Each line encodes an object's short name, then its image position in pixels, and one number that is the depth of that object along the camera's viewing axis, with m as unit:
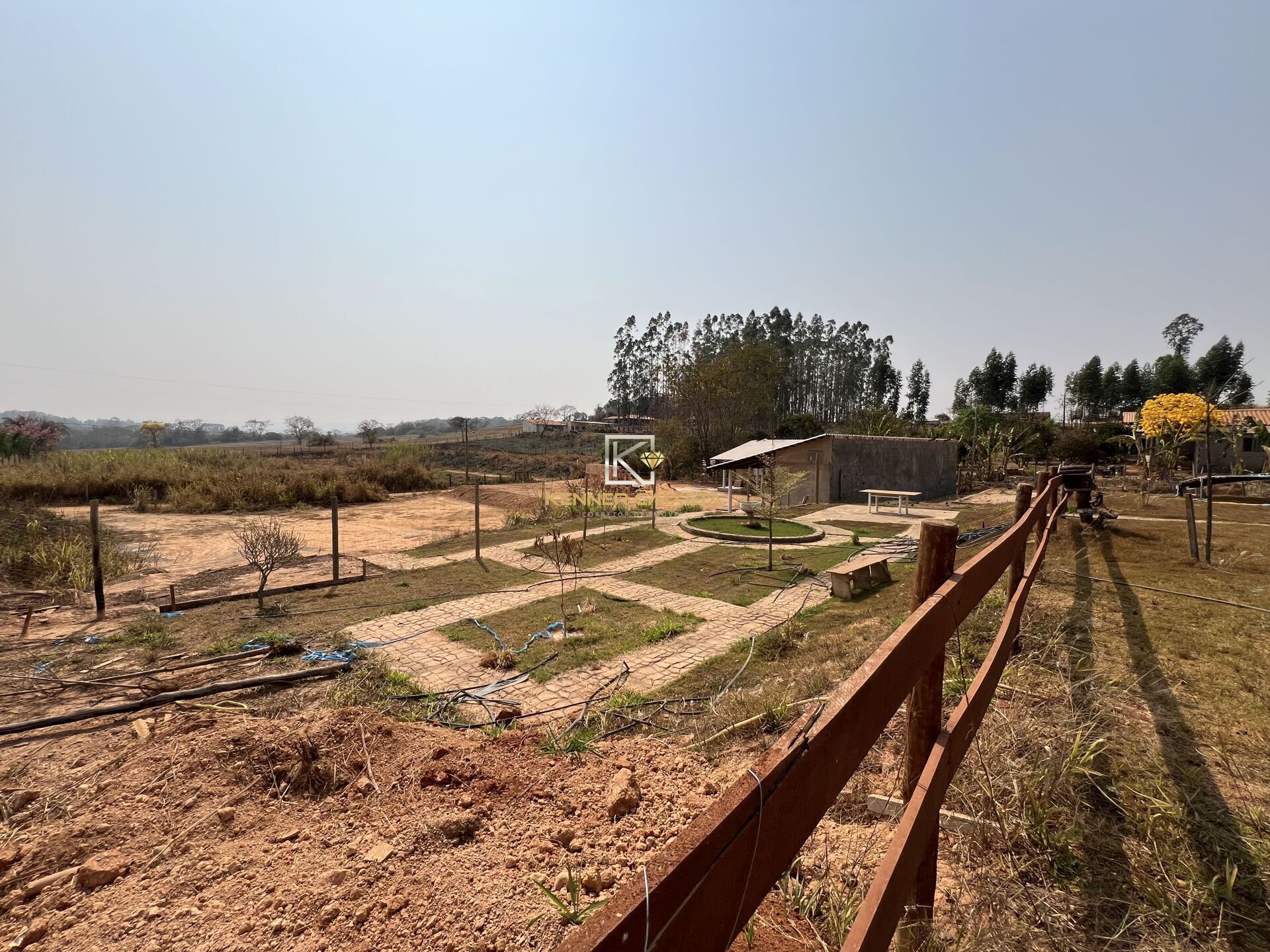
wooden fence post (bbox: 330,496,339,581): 9.19
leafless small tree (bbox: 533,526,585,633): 7.96
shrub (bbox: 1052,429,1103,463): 29.86
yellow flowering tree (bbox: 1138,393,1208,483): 12.21
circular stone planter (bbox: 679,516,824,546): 12.34
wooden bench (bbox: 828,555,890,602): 7.64
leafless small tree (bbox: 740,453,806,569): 10.25
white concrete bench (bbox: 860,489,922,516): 16.30
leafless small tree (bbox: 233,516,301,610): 8.16
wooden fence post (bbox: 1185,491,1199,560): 6.41
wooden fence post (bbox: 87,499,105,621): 7.66
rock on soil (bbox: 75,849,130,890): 2.63
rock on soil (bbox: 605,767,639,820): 2.87
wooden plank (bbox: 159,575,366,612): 8.02
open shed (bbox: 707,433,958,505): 20.28
